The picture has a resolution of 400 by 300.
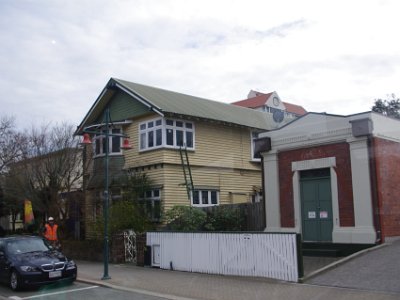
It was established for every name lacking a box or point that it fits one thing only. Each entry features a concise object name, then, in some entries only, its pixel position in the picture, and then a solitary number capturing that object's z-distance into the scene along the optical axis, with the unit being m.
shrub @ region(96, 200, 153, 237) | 18.17
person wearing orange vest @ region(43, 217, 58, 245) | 17.25
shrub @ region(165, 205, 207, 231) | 17.91
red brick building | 14.55
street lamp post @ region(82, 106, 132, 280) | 13.49
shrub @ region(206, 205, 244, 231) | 18.55
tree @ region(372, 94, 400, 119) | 38.51
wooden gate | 11.68
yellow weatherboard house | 22.19
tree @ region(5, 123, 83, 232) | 22.20
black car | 12.10
